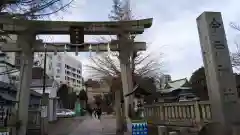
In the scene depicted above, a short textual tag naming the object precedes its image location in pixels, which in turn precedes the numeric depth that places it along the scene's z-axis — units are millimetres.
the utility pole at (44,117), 12139
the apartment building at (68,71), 56130
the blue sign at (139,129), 6978
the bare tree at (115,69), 16560
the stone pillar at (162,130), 7663
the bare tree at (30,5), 4479
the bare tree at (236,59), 16832
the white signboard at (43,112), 12311
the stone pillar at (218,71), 6586
